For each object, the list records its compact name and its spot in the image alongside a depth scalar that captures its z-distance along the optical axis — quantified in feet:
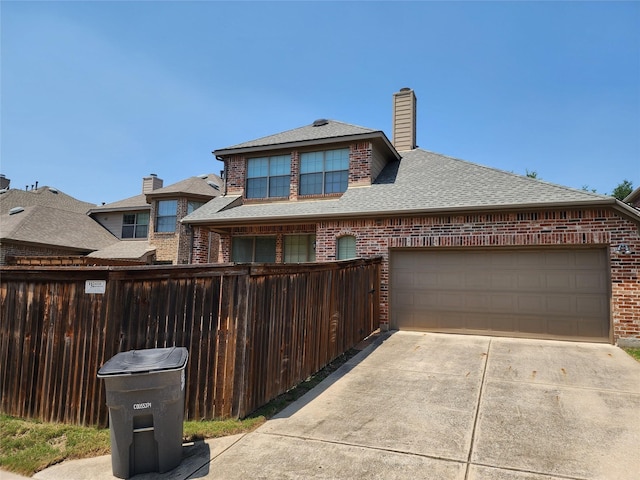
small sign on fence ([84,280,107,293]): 14.23
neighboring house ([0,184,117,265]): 63.62
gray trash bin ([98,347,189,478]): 10.64
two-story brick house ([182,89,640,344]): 28.07
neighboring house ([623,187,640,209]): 50.72
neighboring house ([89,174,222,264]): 67.97
